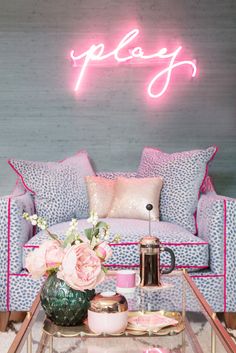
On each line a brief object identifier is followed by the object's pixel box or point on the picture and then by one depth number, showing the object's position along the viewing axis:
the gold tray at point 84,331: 1.60
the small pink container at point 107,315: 1.56
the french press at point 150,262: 2.13
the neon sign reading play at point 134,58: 3.97
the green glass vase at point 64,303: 1.65
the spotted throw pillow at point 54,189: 3.33
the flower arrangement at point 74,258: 1.58
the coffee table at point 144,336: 1.49
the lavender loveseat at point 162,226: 2.87
